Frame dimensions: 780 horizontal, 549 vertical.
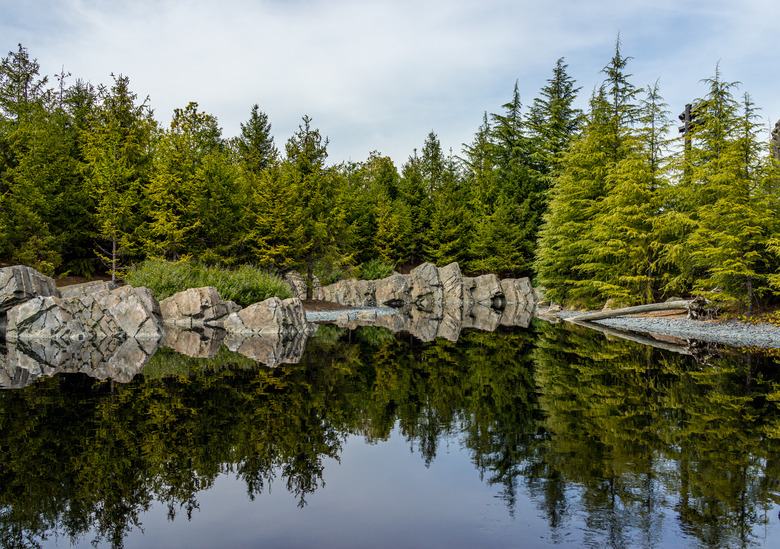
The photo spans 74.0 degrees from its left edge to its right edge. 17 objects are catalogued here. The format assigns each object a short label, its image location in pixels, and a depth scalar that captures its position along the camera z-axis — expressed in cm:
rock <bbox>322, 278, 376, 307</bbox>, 3189
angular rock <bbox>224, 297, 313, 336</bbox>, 1734
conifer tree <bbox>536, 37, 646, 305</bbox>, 2538
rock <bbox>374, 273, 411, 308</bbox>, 3397
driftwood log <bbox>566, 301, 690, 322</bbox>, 2102
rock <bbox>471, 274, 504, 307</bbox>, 3788
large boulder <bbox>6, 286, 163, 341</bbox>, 1595
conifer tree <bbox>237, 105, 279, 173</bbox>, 4732
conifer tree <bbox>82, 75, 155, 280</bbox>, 2670
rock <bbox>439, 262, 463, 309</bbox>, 3638
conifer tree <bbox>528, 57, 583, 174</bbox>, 4094
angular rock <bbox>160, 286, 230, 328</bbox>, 1898
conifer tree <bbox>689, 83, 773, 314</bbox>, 1733
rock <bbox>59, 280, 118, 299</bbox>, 2009
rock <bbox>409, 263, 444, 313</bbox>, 3550
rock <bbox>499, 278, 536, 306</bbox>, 3831
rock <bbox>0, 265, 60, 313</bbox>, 1697
